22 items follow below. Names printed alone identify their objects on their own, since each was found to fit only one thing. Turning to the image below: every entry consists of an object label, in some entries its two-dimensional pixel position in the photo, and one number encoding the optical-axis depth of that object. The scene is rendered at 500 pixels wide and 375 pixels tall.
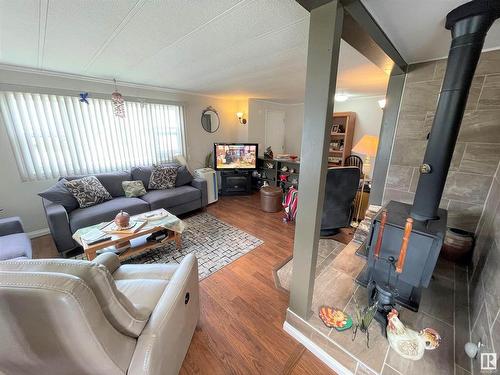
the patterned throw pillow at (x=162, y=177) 3.42
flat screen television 4.39
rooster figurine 1.19
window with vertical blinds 2.55
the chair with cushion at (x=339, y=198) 2.43
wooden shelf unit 4.70
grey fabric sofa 2.29
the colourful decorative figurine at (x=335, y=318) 1.38
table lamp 2.62
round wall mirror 4.37
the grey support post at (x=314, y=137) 0.98
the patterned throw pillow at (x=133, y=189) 3.13
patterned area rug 2.29
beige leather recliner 0.62
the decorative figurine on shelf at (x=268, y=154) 4.70
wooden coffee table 1.93
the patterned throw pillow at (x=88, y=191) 2.64
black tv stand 4.54
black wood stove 1.15
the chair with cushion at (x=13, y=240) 1.68
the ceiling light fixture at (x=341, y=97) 3.99
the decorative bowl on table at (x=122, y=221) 2.15
